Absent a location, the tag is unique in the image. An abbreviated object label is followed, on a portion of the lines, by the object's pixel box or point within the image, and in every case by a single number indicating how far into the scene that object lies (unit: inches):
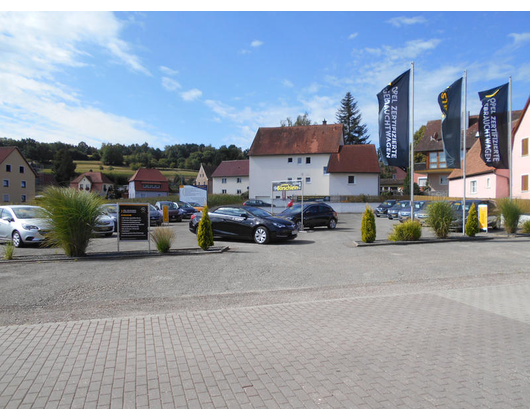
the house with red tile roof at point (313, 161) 2052.2
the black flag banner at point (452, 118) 708.0
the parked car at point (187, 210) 1386.6
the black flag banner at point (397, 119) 692.7
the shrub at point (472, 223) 665.0
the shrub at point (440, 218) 631.2
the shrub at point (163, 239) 470.9
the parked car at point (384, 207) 1503.4
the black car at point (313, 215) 845.8
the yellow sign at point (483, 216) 748.6
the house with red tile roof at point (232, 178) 3095.5
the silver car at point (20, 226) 545.3
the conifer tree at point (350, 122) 2984.7
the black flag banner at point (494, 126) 834.2
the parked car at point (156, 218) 1030.1
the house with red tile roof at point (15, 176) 2623.0
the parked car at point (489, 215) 657.5
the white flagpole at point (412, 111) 692.5
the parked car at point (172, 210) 1272.8
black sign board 485.4
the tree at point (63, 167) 3764.8
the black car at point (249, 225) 589.3
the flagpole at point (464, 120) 693.7
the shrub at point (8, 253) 421.4
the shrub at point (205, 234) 490.9
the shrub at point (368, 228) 593.3
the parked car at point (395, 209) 1289.6
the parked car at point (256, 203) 1819.6
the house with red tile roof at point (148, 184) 3560.5
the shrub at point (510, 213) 708.0
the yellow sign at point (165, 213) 1161.4
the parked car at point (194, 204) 1572.1
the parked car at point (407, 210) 1066.7
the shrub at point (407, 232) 610.9
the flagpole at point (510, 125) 834.2
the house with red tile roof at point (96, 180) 3663.4
